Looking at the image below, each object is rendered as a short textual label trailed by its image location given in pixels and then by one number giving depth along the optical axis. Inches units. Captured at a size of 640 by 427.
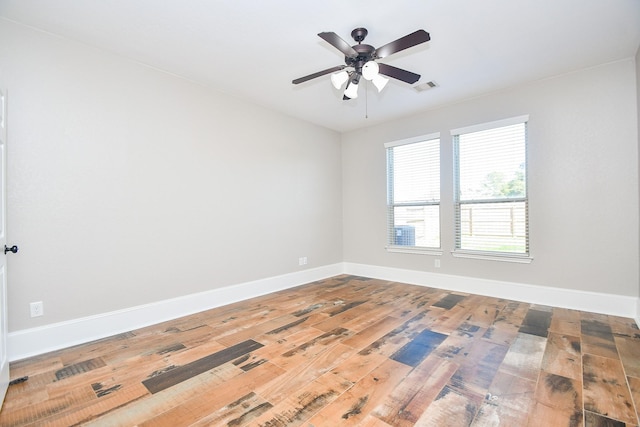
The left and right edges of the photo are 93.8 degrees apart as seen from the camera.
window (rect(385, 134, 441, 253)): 188.9
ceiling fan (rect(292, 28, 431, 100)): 88.7
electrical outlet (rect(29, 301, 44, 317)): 102.3
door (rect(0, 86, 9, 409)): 79.2
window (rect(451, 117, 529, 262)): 156.5
